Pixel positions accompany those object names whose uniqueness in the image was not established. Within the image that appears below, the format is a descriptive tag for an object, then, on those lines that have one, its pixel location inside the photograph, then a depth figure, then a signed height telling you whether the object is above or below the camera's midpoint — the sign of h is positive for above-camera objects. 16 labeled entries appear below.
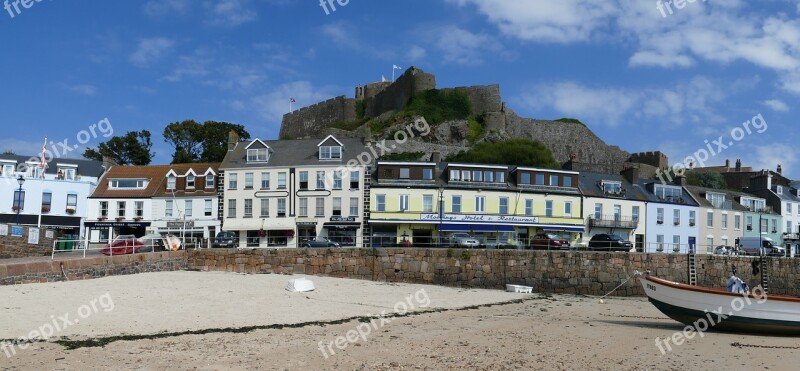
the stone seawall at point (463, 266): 30.09 -1.64
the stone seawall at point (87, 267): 20.12 -1.45
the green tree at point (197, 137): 75.88 +9.41
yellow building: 46.81 +1.77
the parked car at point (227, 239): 36.72 -0.80
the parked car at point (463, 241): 34.82 -0.61
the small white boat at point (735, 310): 17.50 -1.90
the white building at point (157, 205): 49.91 +1.36
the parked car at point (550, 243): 35.84 -0.66
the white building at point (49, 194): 50.09 +2.01
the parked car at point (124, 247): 28.49 -0.94
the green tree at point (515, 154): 65.38 +7.08
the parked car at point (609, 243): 36.15 -0.59
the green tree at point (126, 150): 74.94 +7.81
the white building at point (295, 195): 47.16 +2.11
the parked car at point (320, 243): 35.36 -0.84
